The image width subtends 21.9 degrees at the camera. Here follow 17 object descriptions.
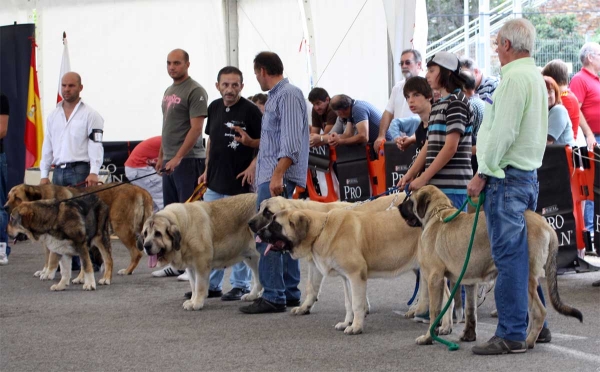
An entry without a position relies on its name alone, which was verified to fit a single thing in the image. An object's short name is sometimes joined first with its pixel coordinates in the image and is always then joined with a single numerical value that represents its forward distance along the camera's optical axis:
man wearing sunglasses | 18.15
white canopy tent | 26.50
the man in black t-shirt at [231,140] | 13.61
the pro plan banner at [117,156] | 24.88
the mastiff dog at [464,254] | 9.50
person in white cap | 10.71
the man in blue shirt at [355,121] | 18.82
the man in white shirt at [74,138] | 17.14
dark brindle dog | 15.45
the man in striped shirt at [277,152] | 12.37
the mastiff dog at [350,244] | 11.15
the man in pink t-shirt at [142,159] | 22.49
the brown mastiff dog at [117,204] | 16.78
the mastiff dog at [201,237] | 13.12
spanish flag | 24.87
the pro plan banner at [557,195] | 14.78
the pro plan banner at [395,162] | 17.50
